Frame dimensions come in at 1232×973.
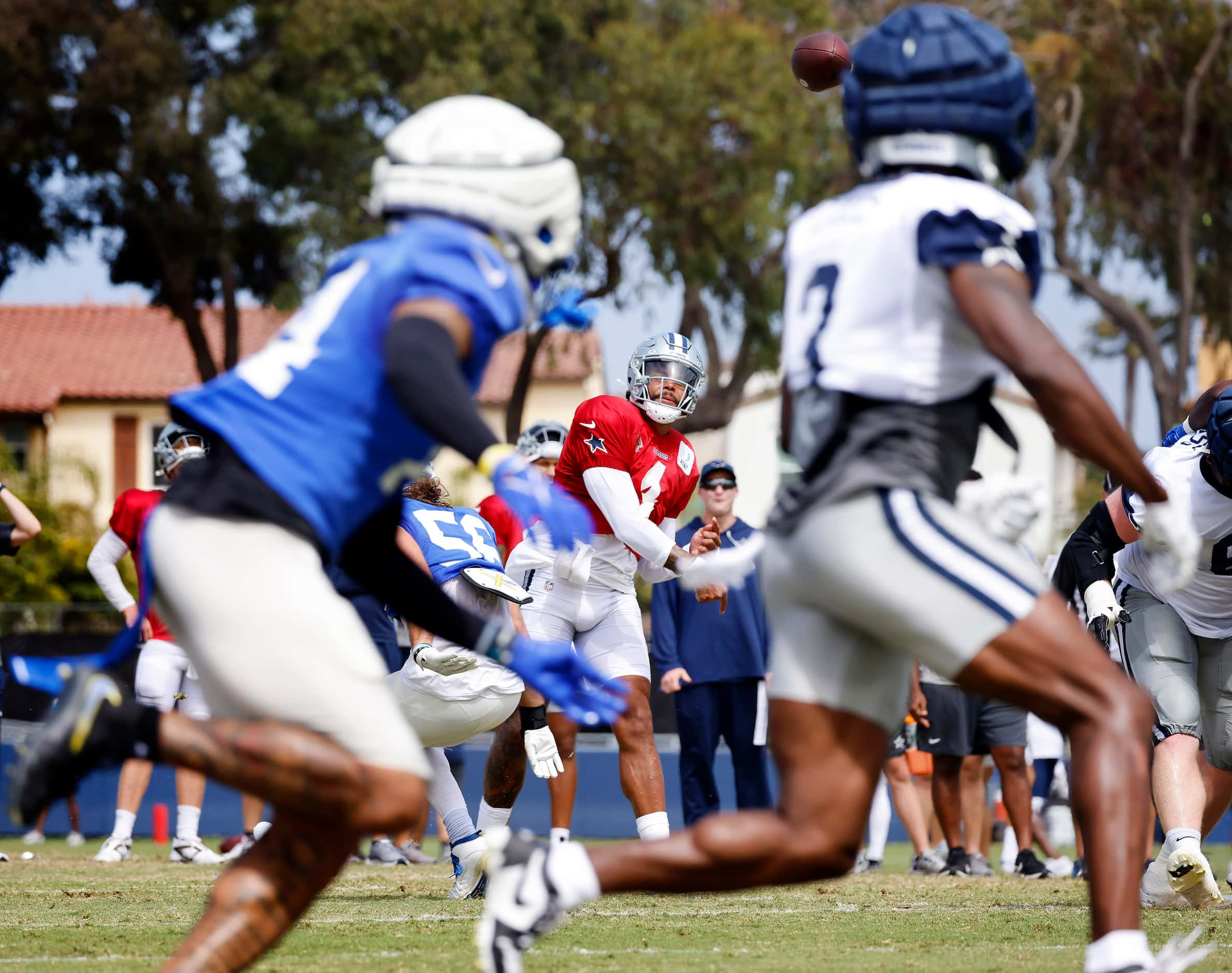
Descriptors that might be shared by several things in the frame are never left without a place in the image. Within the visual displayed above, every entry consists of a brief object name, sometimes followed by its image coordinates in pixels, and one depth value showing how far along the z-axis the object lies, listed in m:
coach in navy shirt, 18.28
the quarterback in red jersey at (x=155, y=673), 18.53
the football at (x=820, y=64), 10.96
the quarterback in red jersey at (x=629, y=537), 14.19
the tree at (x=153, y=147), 47.81
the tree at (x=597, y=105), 48.72
